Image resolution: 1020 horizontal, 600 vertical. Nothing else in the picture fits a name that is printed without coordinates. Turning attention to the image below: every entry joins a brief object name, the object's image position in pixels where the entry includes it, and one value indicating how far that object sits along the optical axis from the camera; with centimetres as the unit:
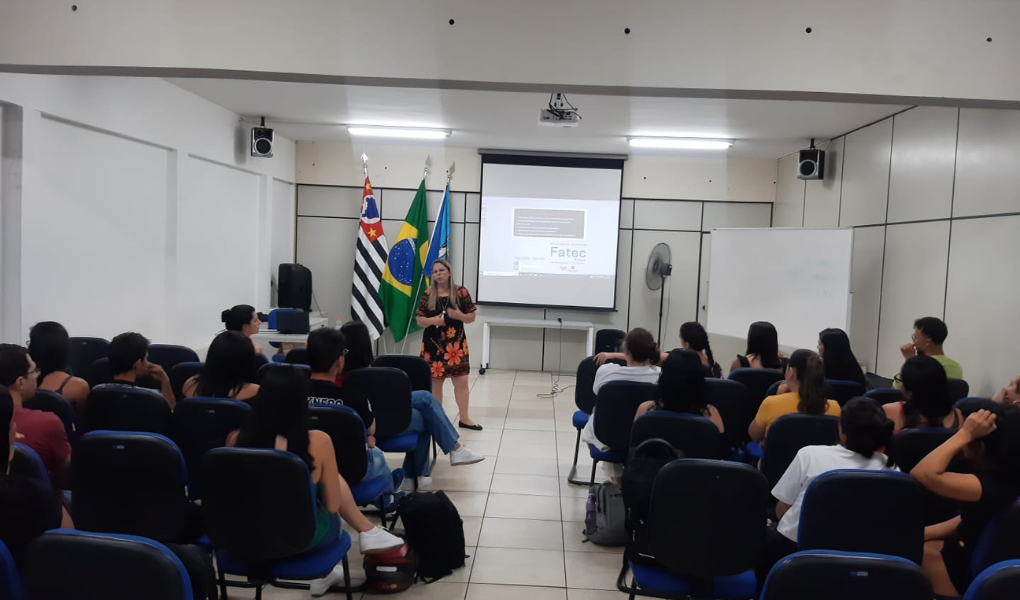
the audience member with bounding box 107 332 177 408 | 347
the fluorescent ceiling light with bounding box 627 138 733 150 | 838
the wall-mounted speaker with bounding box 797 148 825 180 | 787
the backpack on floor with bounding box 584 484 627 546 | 391
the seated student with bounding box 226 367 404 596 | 252
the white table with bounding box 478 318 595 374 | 935
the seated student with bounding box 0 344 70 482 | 267
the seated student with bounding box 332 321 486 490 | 416
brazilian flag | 942
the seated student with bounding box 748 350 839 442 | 339
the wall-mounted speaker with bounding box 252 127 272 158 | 791
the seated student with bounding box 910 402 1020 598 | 232
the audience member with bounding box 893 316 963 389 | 468
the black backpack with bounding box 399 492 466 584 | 343
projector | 618
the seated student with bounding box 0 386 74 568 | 193
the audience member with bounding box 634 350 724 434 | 348
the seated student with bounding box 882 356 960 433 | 307
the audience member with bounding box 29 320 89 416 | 330
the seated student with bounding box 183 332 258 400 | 333
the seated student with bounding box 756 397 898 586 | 254
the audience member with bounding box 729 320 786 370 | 479
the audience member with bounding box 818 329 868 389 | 448
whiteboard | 669
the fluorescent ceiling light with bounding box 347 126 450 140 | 848
